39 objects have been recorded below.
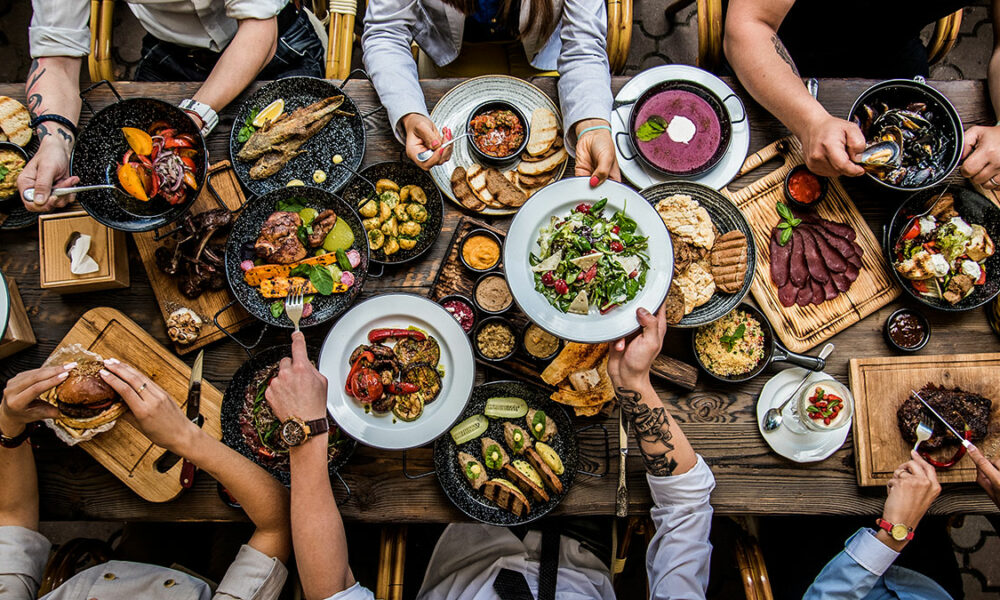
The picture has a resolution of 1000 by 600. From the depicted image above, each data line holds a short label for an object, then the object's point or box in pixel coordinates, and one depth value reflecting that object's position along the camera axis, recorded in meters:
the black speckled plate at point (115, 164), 2.14
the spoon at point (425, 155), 2.31
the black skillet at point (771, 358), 2.31
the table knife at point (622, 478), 2.30
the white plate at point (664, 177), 2.48
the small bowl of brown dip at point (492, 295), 2.38
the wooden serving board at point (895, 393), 2.34
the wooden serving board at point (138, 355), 2.27
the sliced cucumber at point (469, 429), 2.33
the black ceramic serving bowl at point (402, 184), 2.40
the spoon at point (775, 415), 2.33
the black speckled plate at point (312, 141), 2.43
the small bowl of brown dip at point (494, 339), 2.36
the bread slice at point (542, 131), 2.50
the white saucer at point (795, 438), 2.32
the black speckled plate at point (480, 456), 2.26
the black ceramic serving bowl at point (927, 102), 2.33
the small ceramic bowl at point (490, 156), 2.43
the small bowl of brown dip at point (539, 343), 2.36
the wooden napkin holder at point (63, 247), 2.28
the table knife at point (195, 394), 2.26
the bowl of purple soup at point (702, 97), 2.42
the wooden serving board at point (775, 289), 2.40
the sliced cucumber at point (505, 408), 2.35
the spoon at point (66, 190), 2.07
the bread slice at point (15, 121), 2.38
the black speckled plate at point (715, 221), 2.29
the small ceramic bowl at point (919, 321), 2.39
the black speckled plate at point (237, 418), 2.24
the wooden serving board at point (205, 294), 2.32
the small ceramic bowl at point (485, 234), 2.45
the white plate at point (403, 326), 2.16
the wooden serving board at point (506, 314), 2.34
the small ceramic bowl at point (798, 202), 2.46
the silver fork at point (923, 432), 2.29
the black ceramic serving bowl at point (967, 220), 2.35
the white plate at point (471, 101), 2.51
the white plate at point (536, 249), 2.10
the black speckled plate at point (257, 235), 2.22
